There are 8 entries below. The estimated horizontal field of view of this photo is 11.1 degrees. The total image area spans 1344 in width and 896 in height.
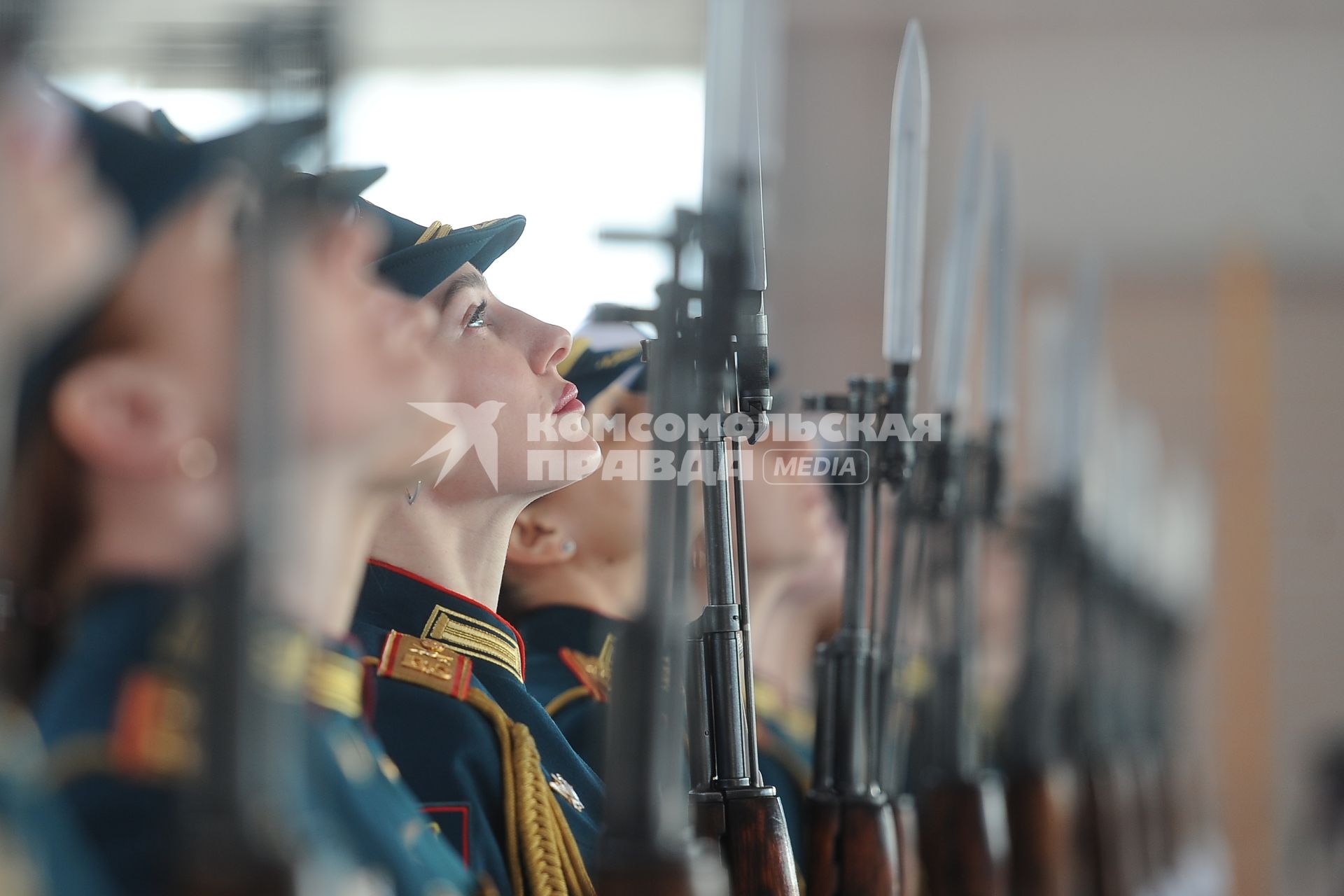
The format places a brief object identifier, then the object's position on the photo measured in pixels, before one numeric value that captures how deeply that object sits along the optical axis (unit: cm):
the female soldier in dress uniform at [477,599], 398
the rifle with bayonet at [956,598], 437
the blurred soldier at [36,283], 355
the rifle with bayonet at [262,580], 344
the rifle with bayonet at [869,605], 415
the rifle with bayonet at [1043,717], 471
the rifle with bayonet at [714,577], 377
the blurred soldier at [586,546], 431
